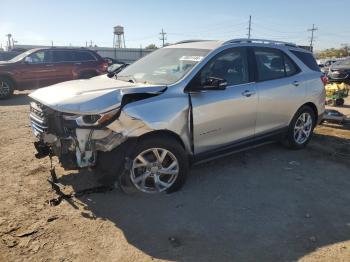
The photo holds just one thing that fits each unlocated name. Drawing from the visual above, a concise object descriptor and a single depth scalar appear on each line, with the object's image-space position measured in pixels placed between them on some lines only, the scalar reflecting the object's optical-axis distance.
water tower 61.25
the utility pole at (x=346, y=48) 66.79
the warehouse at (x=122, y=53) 39.47
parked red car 13.18
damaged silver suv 4.05
